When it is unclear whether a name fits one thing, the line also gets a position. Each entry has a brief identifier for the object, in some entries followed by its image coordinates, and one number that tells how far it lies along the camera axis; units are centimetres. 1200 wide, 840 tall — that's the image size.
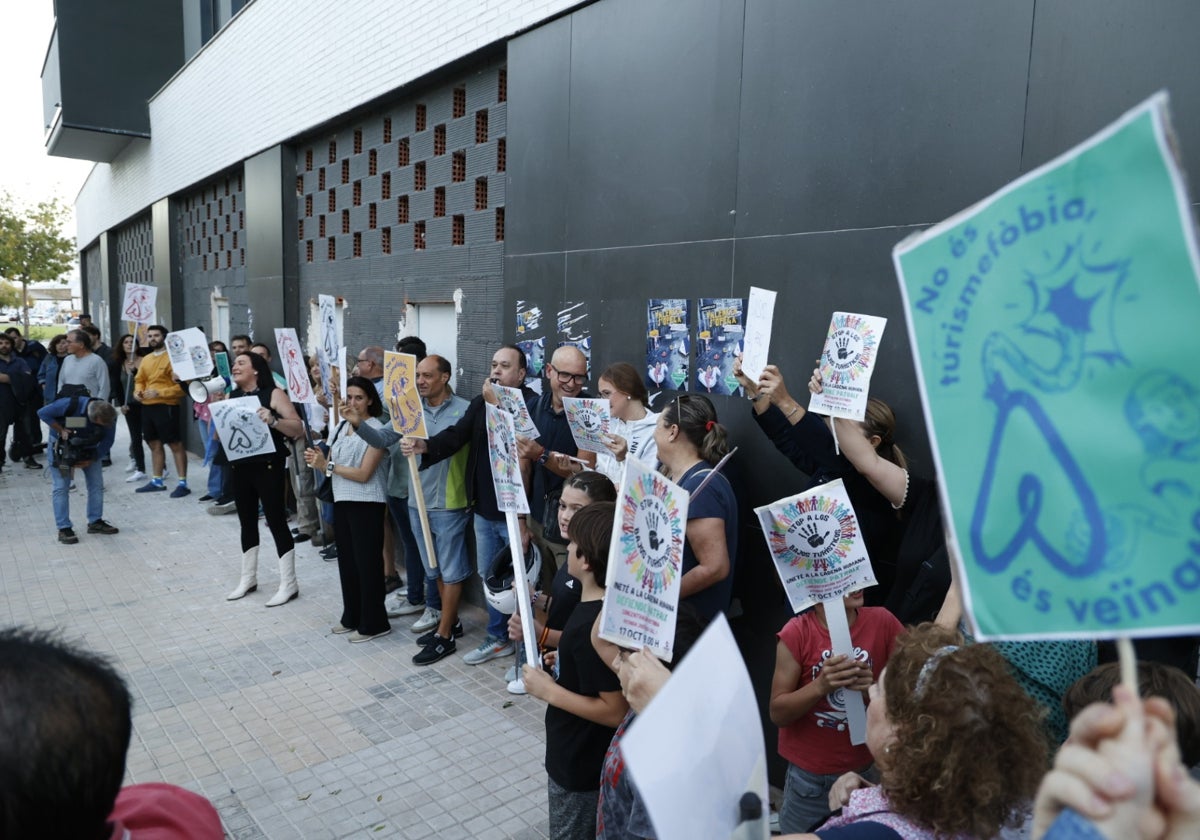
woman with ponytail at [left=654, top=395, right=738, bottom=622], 353
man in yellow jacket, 1060
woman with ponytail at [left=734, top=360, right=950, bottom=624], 312
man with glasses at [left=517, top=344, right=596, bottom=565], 513
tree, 3025
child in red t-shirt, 273
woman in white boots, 636
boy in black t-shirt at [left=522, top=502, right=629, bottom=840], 255
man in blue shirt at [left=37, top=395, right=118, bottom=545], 842
